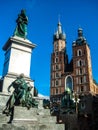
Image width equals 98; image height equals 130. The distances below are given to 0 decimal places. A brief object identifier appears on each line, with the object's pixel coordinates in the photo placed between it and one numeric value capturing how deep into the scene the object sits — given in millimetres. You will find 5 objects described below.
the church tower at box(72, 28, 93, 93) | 42207
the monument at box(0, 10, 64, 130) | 5209
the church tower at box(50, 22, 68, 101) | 45056
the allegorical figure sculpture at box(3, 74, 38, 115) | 5748
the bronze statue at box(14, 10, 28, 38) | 8823
